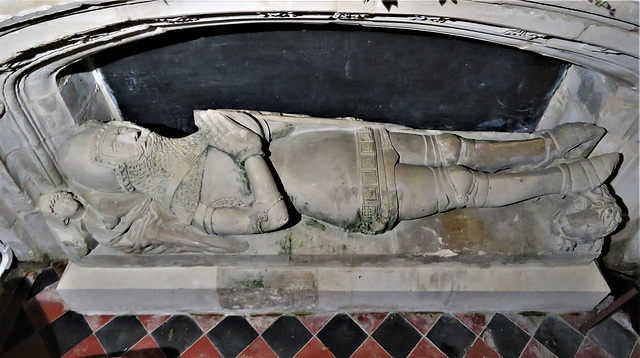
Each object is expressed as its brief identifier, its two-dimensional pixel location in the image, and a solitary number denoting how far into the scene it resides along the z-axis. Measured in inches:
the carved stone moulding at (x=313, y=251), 98.7
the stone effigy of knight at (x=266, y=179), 98.0
